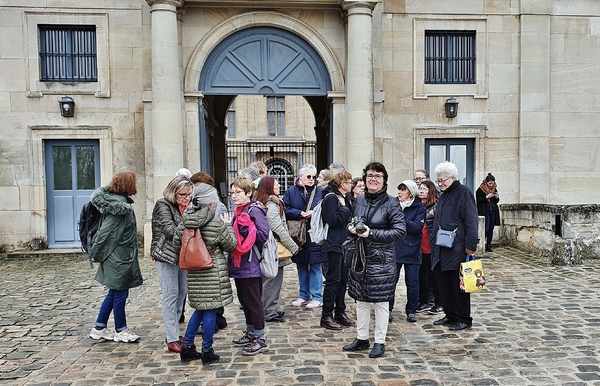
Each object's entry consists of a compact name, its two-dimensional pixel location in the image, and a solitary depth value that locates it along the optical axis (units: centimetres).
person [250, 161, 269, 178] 652
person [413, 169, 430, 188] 630
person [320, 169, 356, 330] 535
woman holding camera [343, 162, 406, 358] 451
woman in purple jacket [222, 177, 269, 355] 459
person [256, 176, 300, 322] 529
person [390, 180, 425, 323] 568
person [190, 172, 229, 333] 555
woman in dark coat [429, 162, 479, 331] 536
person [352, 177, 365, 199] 612
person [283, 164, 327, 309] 602
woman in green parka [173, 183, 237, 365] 433
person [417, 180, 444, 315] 610
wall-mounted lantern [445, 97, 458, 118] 1154
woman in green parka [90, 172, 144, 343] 489
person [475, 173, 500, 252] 1070
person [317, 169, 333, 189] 603
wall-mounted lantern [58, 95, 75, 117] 1077
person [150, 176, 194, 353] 456
